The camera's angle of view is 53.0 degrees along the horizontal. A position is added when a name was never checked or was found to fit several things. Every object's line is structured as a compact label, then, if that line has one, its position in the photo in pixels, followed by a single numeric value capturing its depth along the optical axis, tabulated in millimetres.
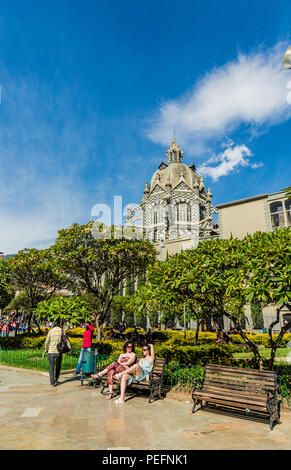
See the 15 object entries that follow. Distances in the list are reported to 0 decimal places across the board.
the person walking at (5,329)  25484
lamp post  4910
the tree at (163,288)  8250
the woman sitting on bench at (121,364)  7879
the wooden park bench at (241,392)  5777
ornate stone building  67625
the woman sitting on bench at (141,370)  7379
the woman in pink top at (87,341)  10633
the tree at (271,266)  6121
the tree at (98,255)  19203
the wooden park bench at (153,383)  7494
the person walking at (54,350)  8992
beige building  33469
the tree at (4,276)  16409
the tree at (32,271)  24750
